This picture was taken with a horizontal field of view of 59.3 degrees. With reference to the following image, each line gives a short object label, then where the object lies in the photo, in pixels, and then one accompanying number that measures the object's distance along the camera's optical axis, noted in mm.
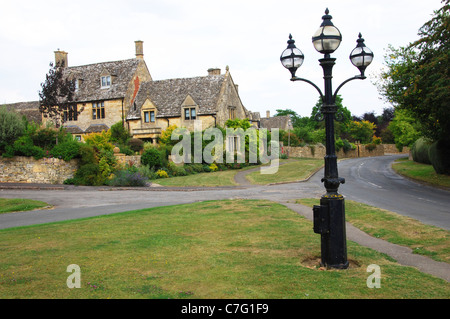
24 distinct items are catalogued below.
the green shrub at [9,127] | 28609
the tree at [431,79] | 22500
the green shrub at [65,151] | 29672
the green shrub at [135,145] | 38875
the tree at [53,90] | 39656
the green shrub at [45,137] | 30047
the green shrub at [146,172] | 33156
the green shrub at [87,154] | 29891
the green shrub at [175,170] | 36653
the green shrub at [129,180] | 29109
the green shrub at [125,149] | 35775
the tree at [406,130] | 57756
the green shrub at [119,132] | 45244
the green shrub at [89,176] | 29266
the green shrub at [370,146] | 88188
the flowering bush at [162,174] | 35000
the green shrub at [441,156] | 31484
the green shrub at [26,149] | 28859
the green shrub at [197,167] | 39125
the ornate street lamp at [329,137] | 7906
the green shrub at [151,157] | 35594
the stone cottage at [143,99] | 47031
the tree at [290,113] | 130525
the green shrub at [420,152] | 46125
